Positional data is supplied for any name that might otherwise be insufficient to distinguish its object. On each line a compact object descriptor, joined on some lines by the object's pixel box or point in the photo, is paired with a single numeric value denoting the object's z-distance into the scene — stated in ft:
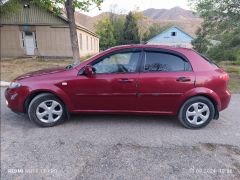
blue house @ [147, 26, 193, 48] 140.15
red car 13.34
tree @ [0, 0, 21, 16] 51.55
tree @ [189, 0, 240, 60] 30.89
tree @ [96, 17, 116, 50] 140.87
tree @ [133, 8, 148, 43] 142.61
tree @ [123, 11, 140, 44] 133.79
